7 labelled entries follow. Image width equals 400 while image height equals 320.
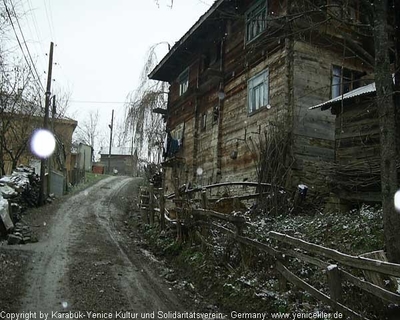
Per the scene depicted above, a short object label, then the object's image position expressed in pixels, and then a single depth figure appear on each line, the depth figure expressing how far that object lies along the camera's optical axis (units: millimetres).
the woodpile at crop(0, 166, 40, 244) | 11078
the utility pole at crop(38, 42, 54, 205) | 19359
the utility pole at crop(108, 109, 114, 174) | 61916
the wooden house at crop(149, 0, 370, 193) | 12203
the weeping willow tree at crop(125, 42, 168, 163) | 23047
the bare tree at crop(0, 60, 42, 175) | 19141
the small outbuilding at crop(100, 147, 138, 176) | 65500
